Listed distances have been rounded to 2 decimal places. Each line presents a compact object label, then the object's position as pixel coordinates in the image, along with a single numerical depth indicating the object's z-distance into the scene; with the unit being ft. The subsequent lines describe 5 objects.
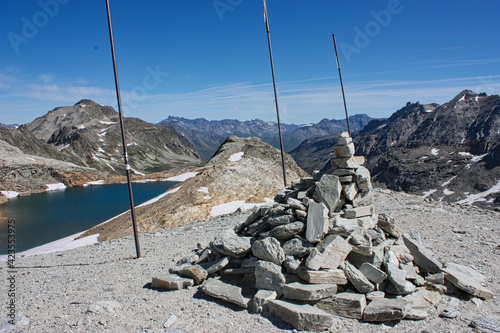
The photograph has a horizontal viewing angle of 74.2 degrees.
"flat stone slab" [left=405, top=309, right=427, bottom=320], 28.25
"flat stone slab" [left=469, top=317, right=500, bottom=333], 26.35
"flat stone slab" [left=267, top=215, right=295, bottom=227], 35.58
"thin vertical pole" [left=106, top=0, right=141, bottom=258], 44.68
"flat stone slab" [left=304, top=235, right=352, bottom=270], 30.50
